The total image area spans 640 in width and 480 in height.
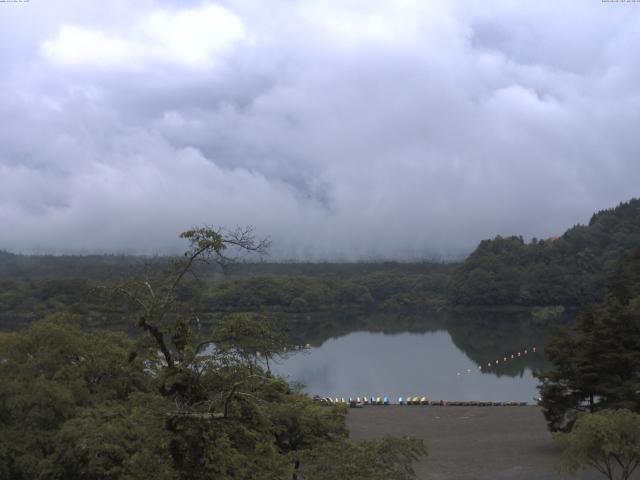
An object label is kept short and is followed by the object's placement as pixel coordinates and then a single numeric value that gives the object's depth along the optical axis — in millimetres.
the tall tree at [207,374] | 8945
